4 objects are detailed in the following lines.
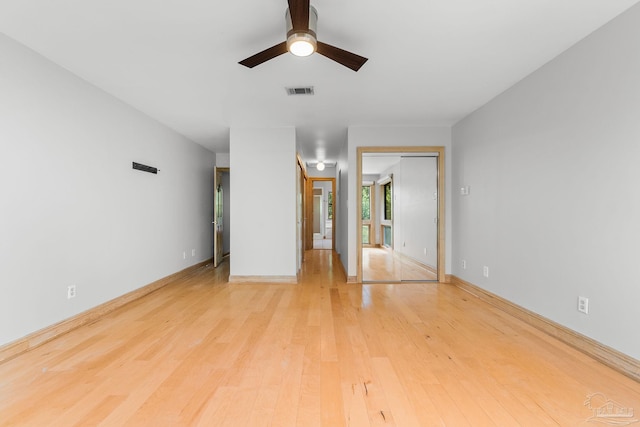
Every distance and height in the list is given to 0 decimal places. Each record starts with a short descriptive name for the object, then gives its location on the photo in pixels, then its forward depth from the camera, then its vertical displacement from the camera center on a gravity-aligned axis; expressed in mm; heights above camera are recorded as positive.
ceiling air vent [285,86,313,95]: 3174 +1360
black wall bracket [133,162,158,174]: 3736 +619
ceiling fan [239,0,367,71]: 1749 +1162
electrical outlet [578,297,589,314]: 2265 -721
